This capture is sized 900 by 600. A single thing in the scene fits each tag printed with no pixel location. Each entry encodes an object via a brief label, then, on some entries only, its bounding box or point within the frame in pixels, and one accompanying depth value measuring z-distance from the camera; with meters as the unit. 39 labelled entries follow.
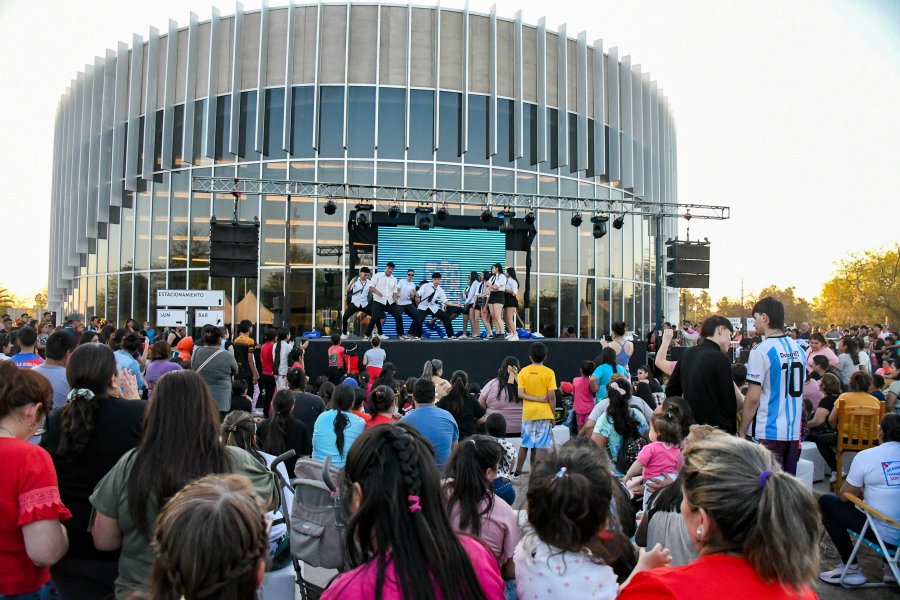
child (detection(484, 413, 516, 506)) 3.83
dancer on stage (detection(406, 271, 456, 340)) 15.82
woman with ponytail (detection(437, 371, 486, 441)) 6.82
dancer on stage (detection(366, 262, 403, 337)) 15.07
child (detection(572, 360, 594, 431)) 8.12
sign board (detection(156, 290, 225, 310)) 16.86
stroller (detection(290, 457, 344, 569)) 3.40
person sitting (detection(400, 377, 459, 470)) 4.80
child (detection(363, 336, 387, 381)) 11.26
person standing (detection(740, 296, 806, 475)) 5.11
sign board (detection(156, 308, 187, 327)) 16.64
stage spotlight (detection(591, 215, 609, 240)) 18.72
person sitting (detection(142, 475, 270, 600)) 1.50
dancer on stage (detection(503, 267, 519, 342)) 15.77
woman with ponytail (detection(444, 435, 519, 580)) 2.96
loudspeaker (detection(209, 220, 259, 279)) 15.96
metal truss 20.00
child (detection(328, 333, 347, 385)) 11.34
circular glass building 21.53
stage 13.51
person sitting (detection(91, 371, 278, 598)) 2.45
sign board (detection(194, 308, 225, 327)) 17.06
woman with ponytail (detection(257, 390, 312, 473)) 4.93
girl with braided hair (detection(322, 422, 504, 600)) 1.64
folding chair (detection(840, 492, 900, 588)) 4.39
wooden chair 6.87
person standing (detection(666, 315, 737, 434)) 5.30
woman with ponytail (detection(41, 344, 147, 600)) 2.86
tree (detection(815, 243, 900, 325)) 45.06
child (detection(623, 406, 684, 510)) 4.26
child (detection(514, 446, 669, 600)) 2.16
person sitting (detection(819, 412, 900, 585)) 4.54
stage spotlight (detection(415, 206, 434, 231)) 17.88
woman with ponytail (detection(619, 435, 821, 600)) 1.65
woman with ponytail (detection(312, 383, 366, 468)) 4.68
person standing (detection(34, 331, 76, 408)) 4.60
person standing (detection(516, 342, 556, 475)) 7.49
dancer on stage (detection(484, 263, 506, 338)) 15.56
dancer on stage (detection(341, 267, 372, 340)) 15.22
